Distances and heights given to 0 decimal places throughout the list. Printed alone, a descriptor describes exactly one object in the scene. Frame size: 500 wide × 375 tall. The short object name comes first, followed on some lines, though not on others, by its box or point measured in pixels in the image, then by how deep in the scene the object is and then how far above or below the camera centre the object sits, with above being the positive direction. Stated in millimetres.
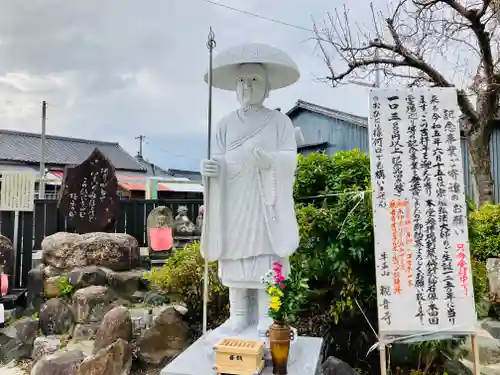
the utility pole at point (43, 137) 14652 +3622
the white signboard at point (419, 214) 3033 +16
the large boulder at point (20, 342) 5133 -1608
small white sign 7141 +508
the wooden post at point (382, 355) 2953 -1026
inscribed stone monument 7473 +446
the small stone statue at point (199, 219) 9626 -40
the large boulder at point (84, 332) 5148 -1455
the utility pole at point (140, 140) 34094 +6642
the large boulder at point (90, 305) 5398 -1172
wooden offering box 2803 -986
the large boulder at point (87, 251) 6480 -534
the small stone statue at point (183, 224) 9242 -140
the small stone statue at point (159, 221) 8060 -58
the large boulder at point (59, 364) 4070 -1489
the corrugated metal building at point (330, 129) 12252 +2835
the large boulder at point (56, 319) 5316 -1329
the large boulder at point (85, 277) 5922 -871
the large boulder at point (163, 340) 4418 -1356
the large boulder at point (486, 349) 4758 -1665
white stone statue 3375 +240
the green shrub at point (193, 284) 5172 -859
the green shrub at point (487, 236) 6684 -340
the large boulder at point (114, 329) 4383 -1209
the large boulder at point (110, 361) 3848 -1396
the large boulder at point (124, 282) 6195 -993
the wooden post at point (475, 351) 2928 -1002
